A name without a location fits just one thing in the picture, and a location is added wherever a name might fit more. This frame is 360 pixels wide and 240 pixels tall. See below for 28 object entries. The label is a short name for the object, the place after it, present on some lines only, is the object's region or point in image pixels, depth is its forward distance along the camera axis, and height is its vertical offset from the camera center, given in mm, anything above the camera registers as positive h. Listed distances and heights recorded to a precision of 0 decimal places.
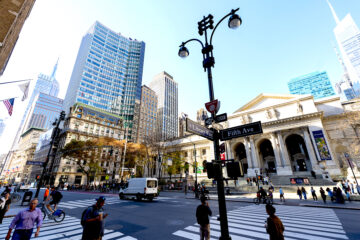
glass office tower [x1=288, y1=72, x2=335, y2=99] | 116812 +68795
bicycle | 8688 -1996
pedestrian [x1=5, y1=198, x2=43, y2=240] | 4461 -1243
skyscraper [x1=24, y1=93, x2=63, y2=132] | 142875 +61031
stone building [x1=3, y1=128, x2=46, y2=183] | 76438 +12020
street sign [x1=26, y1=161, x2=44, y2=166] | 16938 +1535
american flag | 11227 +5154
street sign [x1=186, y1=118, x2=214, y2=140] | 4215 +1266
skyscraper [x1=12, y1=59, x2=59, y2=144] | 186812 +69246
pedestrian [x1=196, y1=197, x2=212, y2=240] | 5102 -1417
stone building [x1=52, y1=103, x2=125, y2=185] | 50812 +16182
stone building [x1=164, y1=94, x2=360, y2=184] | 32772 +9378
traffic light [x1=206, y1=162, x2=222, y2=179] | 4234 +167
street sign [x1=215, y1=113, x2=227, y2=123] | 4777 +1709
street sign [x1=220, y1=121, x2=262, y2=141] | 4359 +1247
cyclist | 9905 -1135
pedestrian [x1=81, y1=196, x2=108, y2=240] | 4033 -1149
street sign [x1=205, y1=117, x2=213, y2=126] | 4968 +1697
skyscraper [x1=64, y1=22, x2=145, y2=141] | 79188 +55616
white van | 18352 -1368
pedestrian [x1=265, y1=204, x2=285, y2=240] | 3708 -1187
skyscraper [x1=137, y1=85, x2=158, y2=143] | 90250 +37977
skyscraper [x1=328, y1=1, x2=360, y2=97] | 116875 +96479
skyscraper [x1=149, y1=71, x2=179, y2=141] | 108062 +53339
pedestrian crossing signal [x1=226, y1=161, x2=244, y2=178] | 4246 +181
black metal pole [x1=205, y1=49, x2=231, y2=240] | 3697 -579
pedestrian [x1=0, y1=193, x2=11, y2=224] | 8031 -1351
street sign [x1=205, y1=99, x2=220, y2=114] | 4711 +2041
